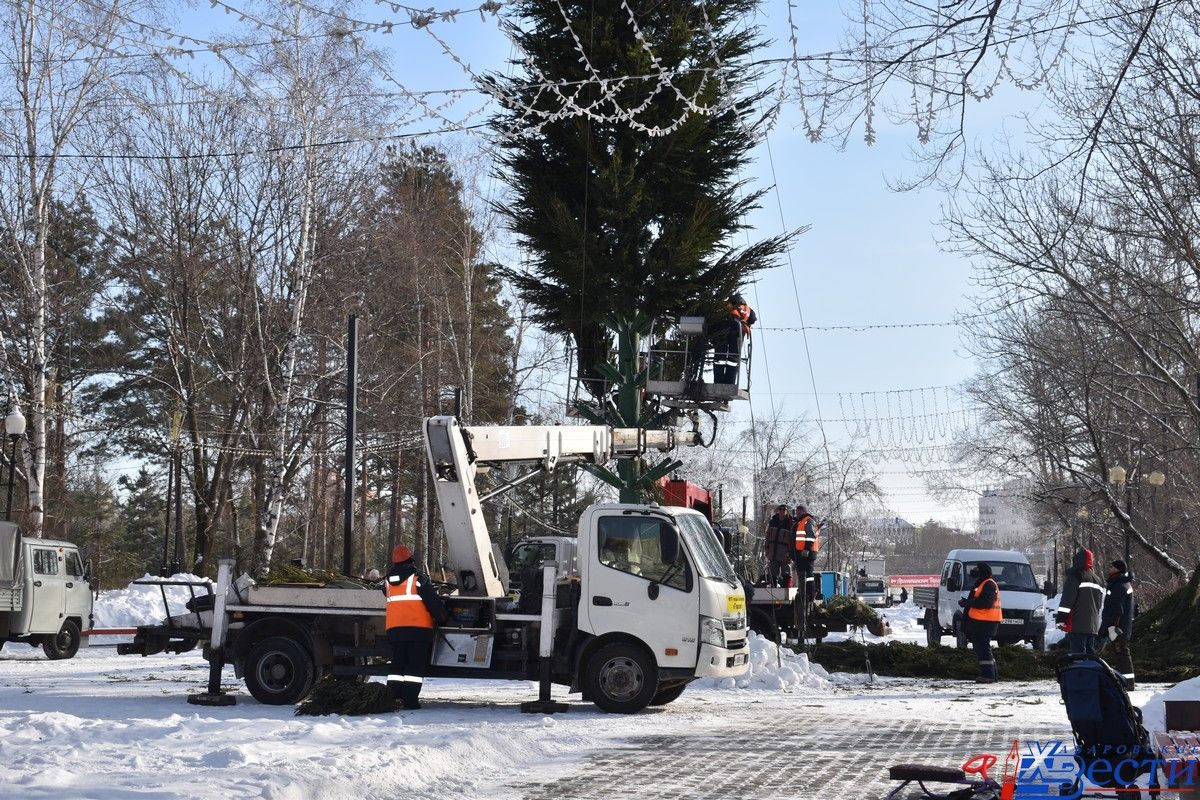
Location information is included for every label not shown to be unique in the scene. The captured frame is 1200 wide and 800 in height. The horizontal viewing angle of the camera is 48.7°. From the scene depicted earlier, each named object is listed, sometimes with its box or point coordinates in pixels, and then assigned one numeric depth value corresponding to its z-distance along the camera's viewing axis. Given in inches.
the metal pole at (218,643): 595.2
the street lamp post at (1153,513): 1683.1
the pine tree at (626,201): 960.9
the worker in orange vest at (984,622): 775.1
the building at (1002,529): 4943.4
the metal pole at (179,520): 1492.4
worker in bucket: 1033.5
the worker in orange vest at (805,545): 963.3
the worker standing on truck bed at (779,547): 971.9
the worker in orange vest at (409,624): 572.7
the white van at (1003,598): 1093.1
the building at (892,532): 4949.1
